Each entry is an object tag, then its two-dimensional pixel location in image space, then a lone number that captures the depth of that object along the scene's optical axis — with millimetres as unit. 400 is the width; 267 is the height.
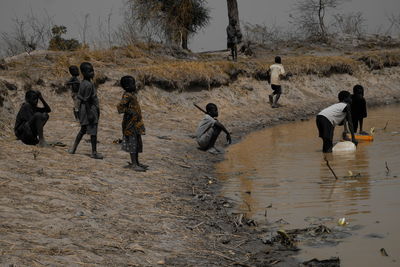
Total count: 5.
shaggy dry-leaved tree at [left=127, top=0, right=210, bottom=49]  27422
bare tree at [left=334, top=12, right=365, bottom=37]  32656
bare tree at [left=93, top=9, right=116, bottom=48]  19328
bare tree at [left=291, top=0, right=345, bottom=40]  32156
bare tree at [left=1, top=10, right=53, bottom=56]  20422
